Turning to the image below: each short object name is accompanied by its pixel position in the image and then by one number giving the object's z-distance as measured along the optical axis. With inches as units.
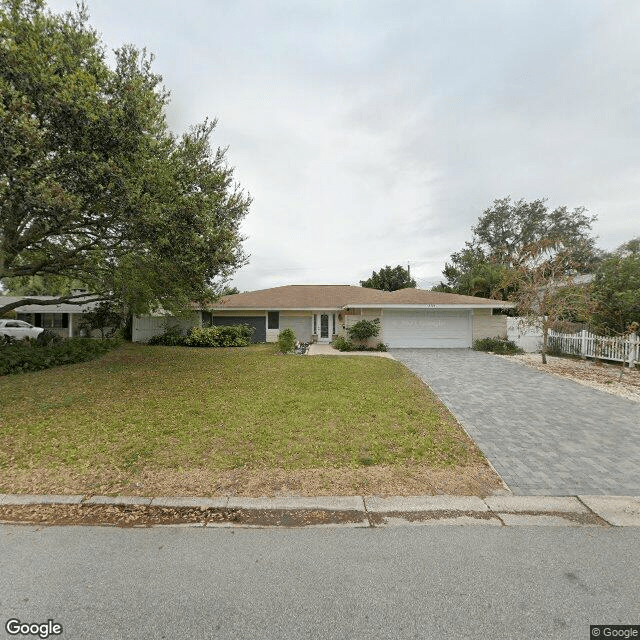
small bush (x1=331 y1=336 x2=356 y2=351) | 623.0
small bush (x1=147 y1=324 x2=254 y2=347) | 678.5
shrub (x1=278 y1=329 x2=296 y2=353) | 551.8
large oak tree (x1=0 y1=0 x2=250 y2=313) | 232.1
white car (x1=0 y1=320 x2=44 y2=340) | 736.4
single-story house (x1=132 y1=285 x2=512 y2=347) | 659.4
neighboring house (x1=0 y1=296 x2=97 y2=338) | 815.7
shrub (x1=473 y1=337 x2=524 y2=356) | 611.8
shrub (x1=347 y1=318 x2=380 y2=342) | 629.9
